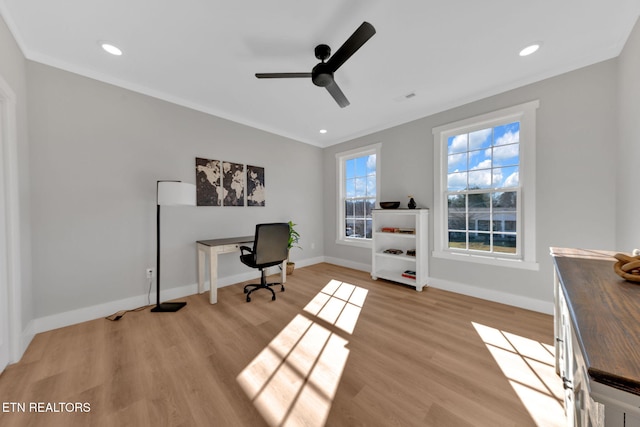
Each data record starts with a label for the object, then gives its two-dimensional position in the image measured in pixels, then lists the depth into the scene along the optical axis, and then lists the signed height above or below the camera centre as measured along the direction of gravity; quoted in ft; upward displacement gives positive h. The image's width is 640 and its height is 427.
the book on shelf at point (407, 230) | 11.77 -0.96
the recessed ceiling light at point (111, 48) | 6.75 +5.08
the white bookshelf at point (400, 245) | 10.85 -1.80
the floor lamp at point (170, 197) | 8.25 +0.61
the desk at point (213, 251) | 9.35 -1.66
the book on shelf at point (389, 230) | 12.19 -0.96
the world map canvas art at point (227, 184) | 10.64 +1.52
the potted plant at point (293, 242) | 13.25 -1.89
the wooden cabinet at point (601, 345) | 1.38 -0.98
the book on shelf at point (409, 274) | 11.24 -3.14
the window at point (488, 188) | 8.61 +1.02
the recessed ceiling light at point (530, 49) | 6.76 +5.00
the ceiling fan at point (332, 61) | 5.10 +4.04
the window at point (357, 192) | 14.17 +1.36
